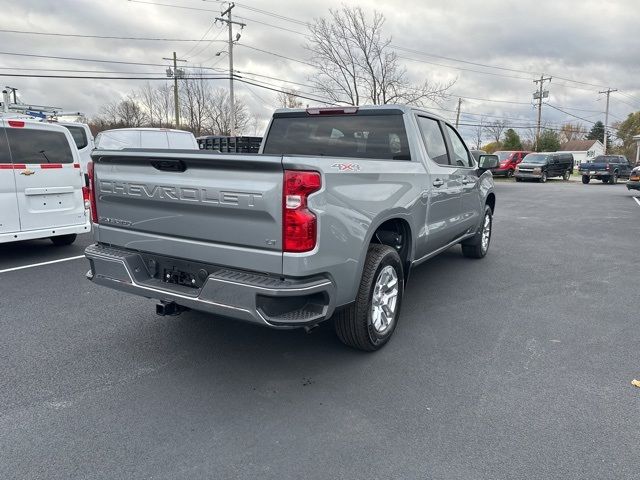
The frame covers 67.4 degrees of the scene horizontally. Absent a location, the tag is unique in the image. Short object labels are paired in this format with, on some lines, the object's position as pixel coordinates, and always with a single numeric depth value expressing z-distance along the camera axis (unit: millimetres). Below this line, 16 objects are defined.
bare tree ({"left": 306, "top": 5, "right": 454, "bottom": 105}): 26784
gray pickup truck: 2885
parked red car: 29719
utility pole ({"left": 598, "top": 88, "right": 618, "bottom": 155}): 66438
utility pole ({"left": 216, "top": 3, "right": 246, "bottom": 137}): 30648
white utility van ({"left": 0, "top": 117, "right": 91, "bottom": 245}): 6406
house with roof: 92194
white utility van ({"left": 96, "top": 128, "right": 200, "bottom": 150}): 11977
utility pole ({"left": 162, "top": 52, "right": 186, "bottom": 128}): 42175
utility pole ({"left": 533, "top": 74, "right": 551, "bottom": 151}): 54131
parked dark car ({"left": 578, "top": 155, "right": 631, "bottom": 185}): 28734
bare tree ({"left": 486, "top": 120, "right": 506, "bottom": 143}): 81688
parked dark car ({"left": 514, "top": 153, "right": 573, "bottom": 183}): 28516
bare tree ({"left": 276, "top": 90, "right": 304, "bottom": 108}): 45984
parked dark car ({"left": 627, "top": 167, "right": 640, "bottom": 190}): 17116
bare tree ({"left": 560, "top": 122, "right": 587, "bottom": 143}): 98375
